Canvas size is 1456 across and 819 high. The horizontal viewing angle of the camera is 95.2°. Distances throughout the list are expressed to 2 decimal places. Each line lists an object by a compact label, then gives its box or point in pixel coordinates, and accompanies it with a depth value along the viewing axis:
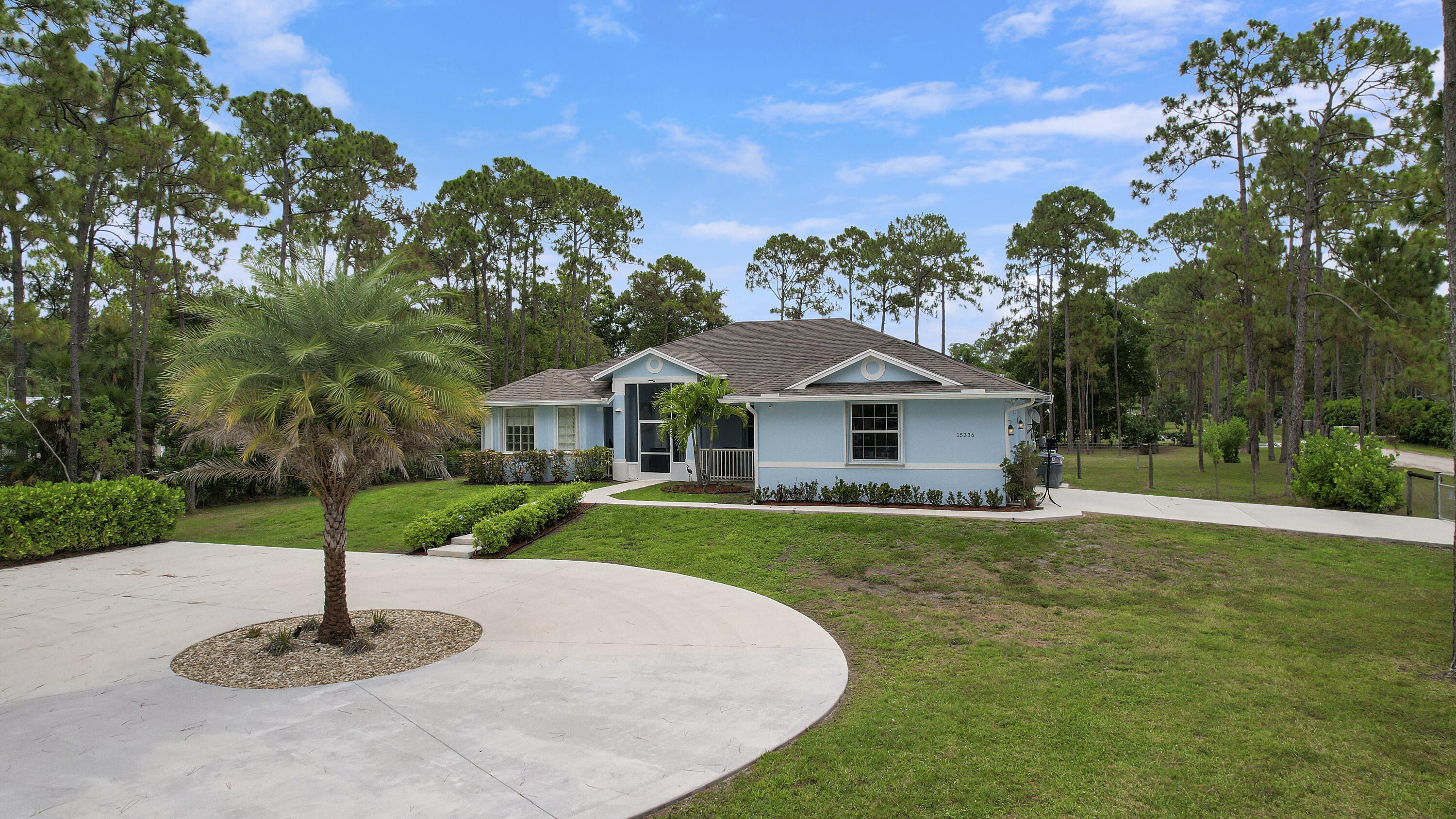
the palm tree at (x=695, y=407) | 16.38
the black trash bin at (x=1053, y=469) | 16.81
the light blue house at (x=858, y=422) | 14.29
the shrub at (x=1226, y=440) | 25.56
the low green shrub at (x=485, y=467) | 20.72
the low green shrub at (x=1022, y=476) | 13.84
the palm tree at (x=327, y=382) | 6.48
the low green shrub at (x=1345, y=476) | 13.91
